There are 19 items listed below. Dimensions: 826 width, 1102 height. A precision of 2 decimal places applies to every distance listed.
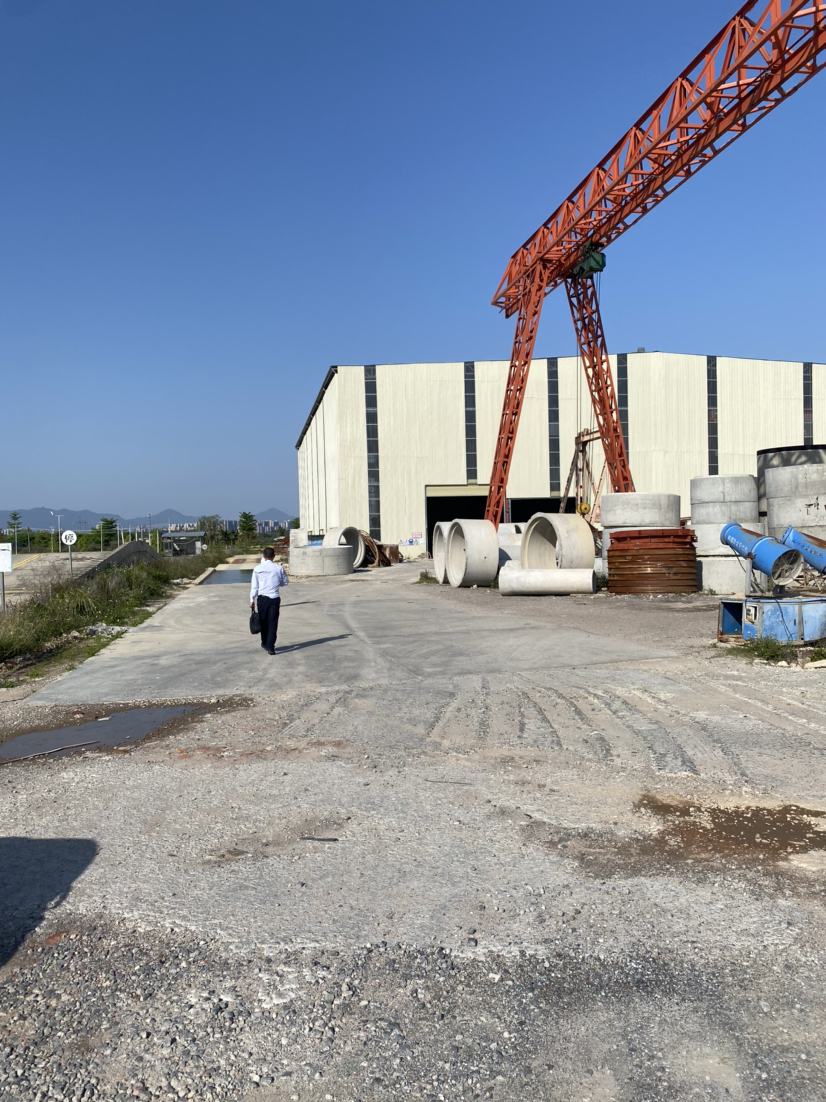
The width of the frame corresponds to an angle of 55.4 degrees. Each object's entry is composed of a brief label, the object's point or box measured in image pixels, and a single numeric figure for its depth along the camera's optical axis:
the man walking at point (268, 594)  10.76
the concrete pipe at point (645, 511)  20.48
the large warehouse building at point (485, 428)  42.00
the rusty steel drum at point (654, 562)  18.34
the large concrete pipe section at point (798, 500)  18.41
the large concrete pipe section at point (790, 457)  21.59
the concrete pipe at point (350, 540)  32.34
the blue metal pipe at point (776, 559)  12.41
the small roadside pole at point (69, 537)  22.34
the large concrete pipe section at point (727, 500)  19.22
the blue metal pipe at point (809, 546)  13.00
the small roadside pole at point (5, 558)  13.09
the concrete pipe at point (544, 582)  18.73
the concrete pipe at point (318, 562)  29.16
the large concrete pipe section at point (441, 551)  23.70
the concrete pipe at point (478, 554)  21.12
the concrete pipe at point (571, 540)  19.67
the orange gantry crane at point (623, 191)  16.31
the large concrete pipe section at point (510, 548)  24.20
